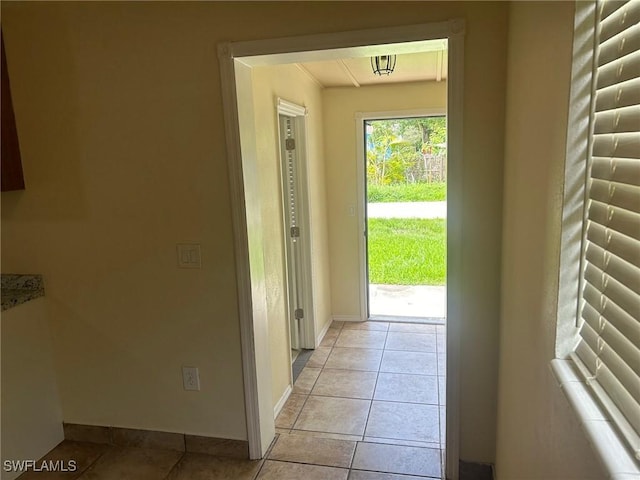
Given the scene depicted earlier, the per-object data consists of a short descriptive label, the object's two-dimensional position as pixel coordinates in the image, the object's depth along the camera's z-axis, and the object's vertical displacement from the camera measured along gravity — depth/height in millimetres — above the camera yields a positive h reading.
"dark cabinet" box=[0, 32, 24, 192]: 2084 +206
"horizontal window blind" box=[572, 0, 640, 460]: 738 -119
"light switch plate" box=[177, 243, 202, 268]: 2115 -384
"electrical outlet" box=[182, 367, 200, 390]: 2244 -1044
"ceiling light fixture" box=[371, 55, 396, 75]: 2830 +706
